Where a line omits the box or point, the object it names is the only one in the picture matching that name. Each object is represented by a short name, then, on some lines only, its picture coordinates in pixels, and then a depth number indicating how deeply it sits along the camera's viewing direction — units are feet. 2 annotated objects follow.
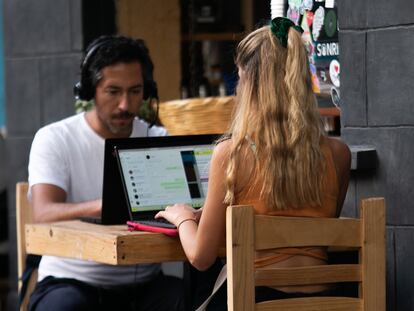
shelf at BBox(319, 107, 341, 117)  20.94
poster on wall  20.52
